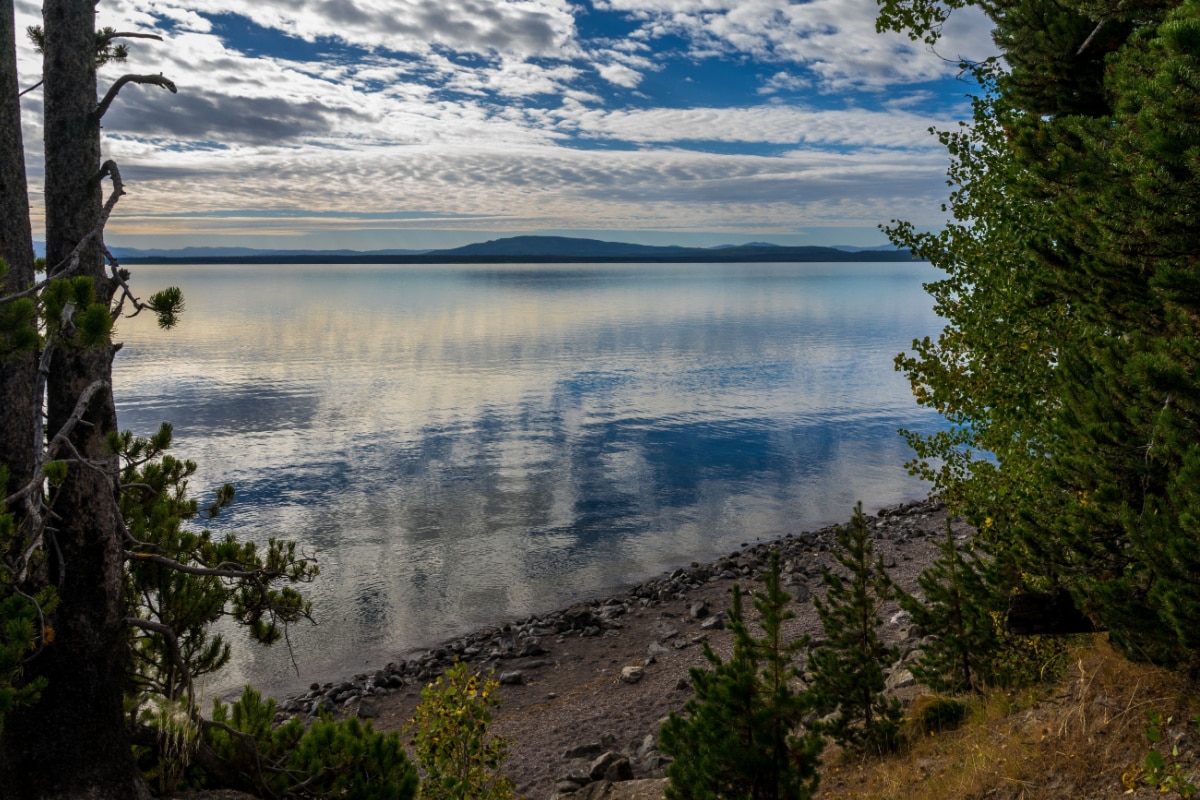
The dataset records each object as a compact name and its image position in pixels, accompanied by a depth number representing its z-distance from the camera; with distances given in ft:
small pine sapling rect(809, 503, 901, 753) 38.09
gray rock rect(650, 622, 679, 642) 79.30
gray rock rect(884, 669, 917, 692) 52.06
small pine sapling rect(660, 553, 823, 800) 26.45
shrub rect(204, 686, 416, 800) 33.35
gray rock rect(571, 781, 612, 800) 44.96
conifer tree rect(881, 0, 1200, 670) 23.31
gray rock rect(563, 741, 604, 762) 55.26
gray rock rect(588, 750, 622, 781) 49.08
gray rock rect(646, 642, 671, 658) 74.64
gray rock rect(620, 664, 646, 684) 69.56
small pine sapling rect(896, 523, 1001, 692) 40.91
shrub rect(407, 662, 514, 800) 33.86
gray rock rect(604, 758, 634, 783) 48.08
